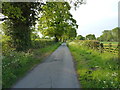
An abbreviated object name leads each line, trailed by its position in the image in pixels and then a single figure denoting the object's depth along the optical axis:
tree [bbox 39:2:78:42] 12.02
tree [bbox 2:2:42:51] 9.68
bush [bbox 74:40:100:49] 12.37
